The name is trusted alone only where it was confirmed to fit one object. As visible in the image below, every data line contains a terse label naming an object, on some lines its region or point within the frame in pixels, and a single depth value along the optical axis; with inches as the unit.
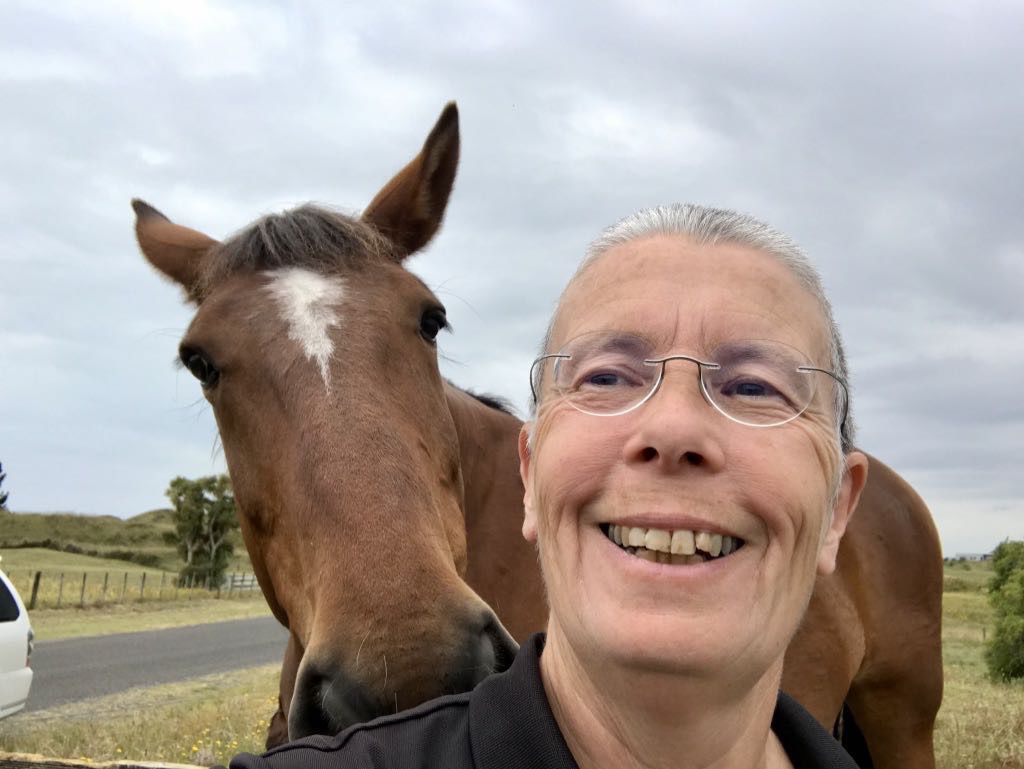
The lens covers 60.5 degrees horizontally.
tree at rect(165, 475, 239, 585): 1939.0
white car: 386.6
